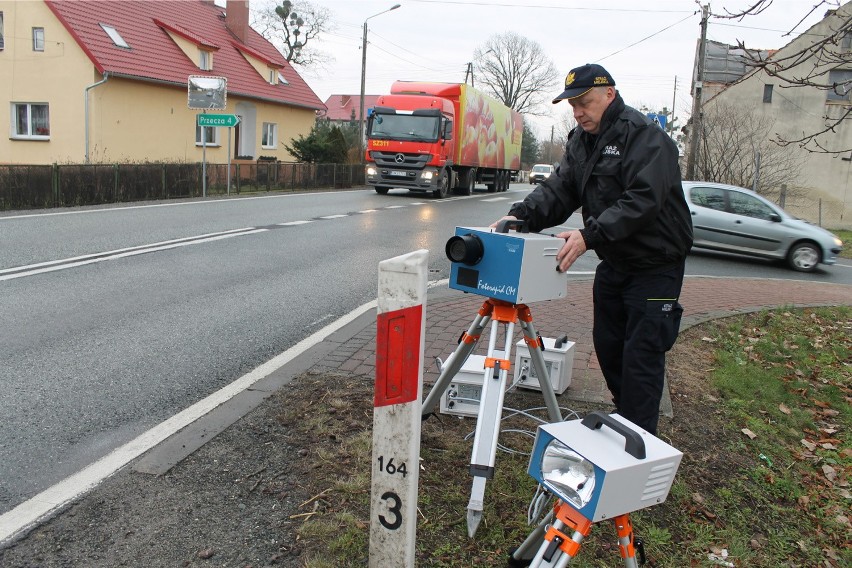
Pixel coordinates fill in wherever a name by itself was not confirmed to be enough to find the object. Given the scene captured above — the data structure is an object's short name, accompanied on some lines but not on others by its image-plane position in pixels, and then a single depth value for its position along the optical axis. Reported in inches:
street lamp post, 1506.5
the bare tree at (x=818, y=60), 228.7
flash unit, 90.8
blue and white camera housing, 120.6
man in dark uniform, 127.0
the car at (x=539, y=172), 2391.7
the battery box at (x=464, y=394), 170.6
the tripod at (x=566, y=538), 90.7
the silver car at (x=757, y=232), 569.0
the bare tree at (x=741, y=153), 1055.6
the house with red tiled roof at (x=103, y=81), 1110.4
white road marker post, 98.9
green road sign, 858.8
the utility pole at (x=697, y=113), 948.1
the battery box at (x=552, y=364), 185.6
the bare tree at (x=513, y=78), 3110.2
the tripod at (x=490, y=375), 118.1
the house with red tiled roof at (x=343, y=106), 3566.9
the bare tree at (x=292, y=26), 2078.5
